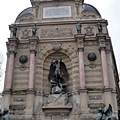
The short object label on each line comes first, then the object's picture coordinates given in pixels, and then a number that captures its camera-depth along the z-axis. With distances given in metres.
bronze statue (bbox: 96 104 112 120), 11.88
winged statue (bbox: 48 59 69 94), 16.80
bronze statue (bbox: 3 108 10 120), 12.33
